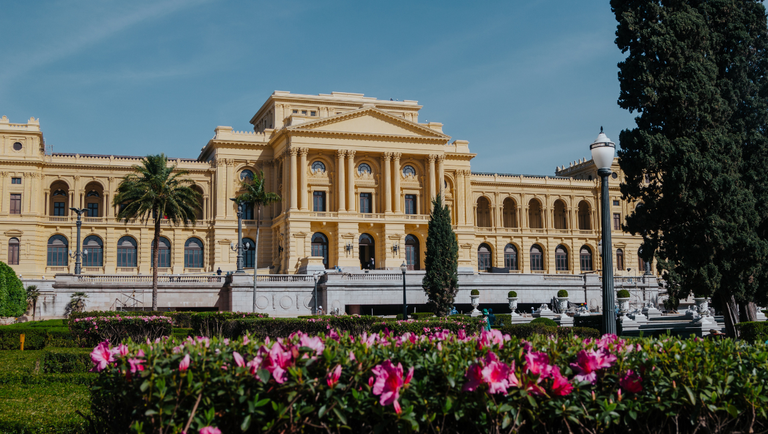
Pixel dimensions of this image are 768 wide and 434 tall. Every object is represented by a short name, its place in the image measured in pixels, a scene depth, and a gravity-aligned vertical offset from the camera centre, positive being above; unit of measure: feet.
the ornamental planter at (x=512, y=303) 156.43 -8.08
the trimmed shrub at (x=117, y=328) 72.74 -6.14
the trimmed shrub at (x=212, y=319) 84.07 -6.10
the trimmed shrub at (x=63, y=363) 55.16 -7.51
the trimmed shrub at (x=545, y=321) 95.01 -7.69
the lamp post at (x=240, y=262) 153.27 +2.34
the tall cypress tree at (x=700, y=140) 71.77 +14.40
